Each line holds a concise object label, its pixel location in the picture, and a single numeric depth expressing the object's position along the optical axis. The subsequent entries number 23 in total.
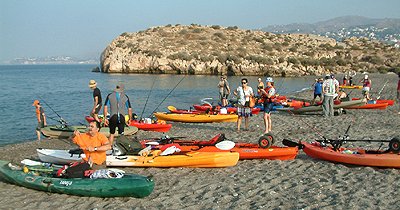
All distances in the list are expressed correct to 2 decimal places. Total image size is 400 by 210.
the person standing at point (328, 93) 15.68
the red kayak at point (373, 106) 18.44
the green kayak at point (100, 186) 7.08
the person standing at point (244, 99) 12.63
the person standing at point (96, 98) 11.05
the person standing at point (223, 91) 18.86
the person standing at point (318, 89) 19.11
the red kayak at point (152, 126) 14.77
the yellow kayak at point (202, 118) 16.12
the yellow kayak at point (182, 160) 8.95
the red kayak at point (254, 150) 9.38
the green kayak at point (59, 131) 13.86
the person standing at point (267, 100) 11.70
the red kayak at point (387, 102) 18.71
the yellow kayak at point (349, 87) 31.12
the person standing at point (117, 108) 10.22
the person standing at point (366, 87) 21.06
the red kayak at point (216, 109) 17.63
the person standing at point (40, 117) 14.00
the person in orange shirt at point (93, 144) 7.75
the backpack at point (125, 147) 9.37
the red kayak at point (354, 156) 8.24
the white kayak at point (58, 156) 9.47
